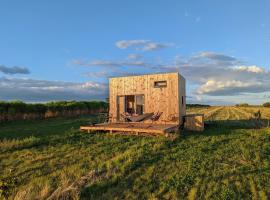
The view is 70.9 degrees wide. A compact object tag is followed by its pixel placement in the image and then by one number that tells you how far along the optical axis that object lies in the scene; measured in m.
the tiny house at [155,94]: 12.71
